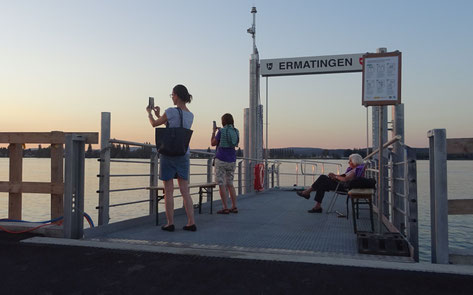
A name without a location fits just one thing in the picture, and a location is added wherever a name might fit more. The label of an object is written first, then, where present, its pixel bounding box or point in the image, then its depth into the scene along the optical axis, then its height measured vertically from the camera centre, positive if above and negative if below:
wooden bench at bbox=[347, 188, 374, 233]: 4.29 -0.38
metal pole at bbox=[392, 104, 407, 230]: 4.12 -0.42
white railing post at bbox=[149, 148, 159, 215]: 5.49 -0.16
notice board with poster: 3.86 +0.77
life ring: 10.99 -0.51
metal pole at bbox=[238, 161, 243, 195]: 9.70 -0.51
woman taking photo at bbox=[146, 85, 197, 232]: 4.27 -0.05
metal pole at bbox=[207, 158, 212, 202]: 7.57 -0.23
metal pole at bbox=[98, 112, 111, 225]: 4.32 -0.19
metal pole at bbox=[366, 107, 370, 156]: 9.88 +0.47
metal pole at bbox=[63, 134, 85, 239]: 3.79 -0.31
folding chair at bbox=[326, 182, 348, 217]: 6.02 -0.49
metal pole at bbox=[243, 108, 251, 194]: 10.67 +0.28
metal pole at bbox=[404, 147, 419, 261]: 3.27 -0.31
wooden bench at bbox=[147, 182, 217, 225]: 4.79 -0.42
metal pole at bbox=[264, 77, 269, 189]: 11.32 -0.28
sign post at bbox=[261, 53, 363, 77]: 10.08 +2.37
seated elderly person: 5.84 -0.32
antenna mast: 11.34 +3.71
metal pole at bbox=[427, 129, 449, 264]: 3.00 -0.28
